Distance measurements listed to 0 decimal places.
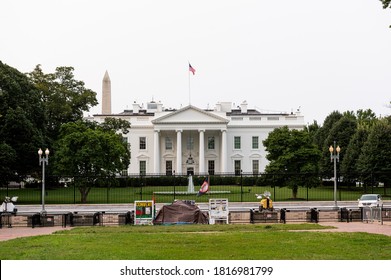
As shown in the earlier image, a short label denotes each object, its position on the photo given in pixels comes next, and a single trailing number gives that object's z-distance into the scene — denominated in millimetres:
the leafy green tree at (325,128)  80562
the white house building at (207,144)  93312
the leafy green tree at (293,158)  52312
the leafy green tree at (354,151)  64750
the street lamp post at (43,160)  38719
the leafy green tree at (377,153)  58656
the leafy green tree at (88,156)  51156
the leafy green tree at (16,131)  47562
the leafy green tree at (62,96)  69375
